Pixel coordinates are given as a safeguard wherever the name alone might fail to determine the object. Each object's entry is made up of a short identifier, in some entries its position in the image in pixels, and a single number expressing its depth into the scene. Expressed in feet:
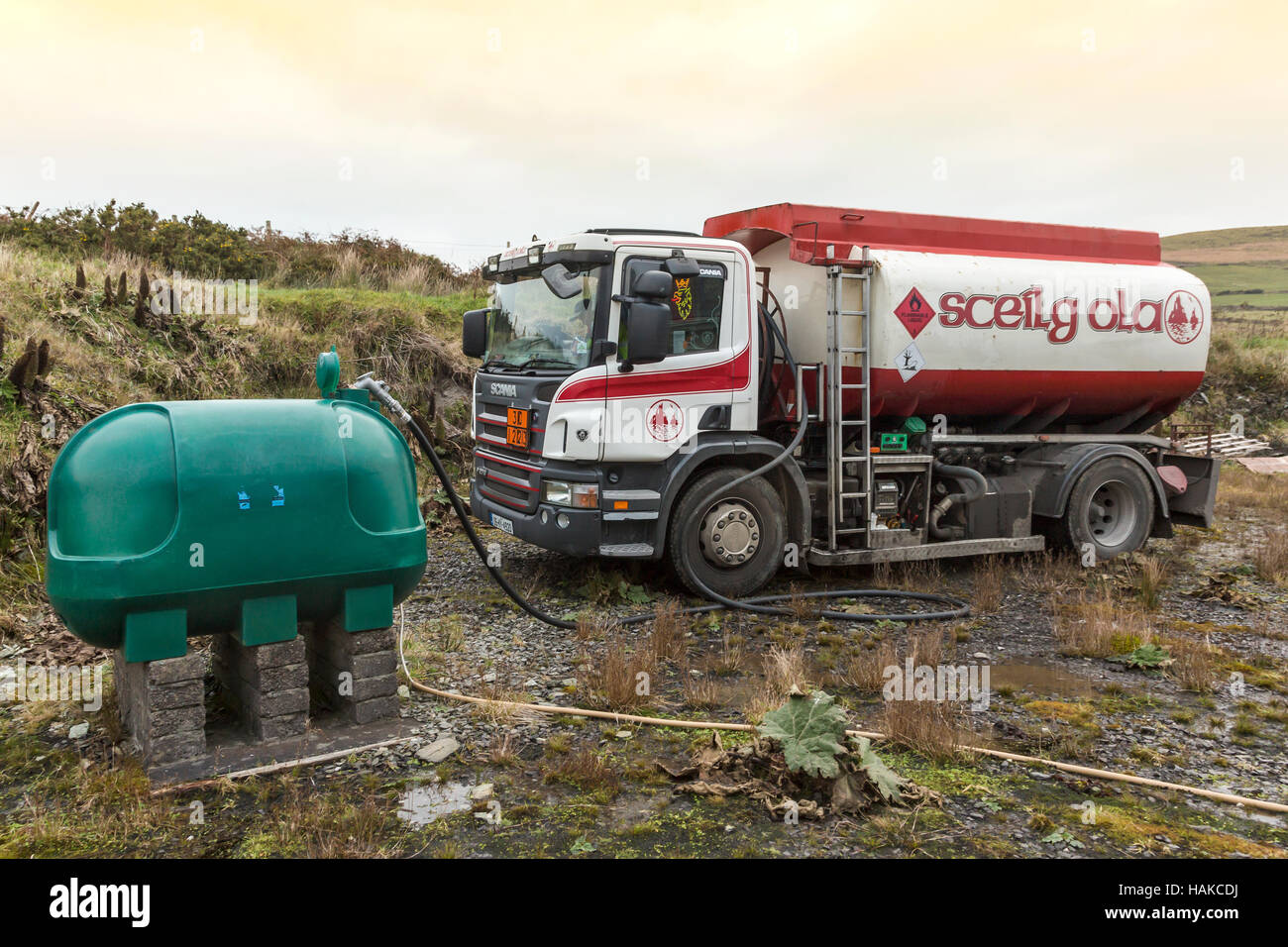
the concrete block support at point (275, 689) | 15.24
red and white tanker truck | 24.39
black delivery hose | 17.95
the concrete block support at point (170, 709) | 14.29
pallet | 35.50
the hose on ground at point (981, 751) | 14.23
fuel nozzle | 17.25
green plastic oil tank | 13.80
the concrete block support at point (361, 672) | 16.21
